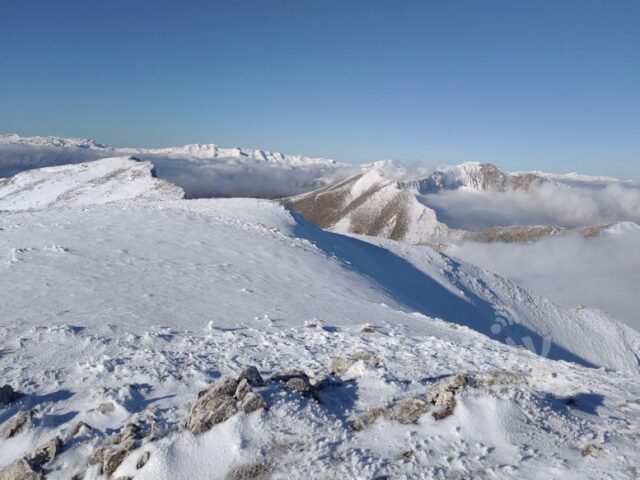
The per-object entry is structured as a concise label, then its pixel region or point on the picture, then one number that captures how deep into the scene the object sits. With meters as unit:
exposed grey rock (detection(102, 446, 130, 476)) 7.92
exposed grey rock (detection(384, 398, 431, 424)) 9.27
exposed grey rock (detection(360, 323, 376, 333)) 17.88
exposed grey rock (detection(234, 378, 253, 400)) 9.39
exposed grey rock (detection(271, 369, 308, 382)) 11.11
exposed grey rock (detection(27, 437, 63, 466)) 8.12
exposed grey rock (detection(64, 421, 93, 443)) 8.87
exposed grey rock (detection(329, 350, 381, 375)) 12.38
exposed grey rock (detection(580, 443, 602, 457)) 7.96
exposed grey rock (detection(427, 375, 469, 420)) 9.26
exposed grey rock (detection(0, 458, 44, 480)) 7.77
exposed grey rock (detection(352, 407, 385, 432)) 9.09
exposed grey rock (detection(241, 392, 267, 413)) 9.08
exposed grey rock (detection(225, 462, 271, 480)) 7.56
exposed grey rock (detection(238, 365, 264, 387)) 10.15
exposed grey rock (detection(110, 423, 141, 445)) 8.54
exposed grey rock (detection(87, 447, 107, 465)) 8.20
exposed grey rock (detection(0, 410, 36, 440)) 9.05
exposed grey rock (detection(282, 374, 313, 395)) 10.23
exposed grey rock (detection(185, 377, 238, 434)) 8.72
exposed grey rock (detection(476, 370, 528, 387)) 10.39
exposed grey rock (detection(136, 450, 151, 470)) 7.79
